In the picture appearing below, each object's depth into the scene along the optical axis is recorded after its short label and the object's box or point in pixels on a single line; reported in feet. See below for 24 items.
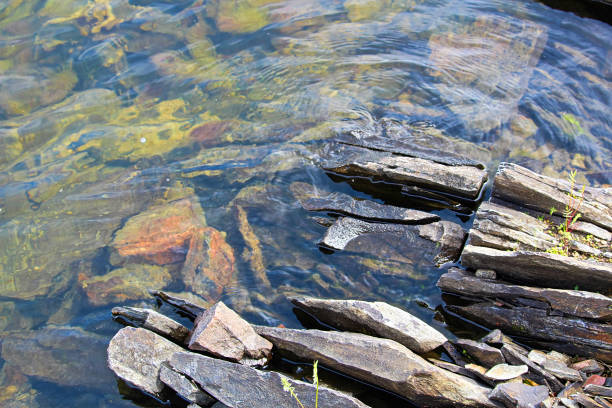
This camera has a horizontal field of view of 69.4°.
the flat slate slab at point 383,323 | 14.20
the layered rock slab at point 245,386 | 12.60
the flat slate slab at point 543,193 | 16.39
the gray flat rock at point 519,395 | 11.62
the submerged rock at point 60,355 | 15.85
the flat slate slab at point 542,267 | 14.07
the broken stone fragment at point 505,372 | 12.63
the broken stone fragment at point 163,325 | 15.47
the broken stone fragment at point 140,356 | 14.28
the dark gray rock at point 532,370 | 12.58
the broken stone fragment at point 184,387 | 13.55
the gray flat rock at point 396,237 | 17.75
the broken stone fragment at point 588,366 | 13.11
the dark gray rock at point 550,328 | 13.67
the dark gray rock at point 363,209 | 18.70
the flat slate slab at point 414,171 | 19.21
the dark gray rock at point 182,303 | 16.93
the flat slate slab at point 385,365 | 12.75
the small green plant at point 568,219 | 15.38
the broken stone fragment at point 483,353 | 13.51
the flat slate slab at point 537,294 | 13.69
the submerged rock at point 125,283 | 18.34
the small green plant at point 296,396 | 12.03
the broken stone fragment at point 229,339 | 14.20
